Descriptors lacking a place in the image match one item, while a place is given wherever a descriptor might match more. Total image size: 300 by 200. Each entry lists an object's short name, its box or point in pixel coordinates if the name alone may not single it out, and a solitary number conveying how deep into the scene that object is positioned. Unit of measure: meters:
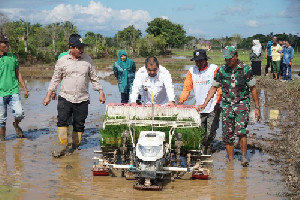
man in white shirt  7.62
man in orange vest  7.91
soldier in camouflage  7.21
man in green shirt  8.89
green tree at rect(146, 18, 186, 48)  87.88
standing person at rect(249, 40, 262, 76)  21.80
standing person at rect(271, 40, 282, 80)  20.95
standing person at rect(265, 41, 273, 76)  22.95
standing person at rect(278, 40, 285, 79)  21.62
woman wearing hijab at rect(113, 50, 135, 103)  11.46
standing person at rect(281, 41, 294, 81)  20.69
